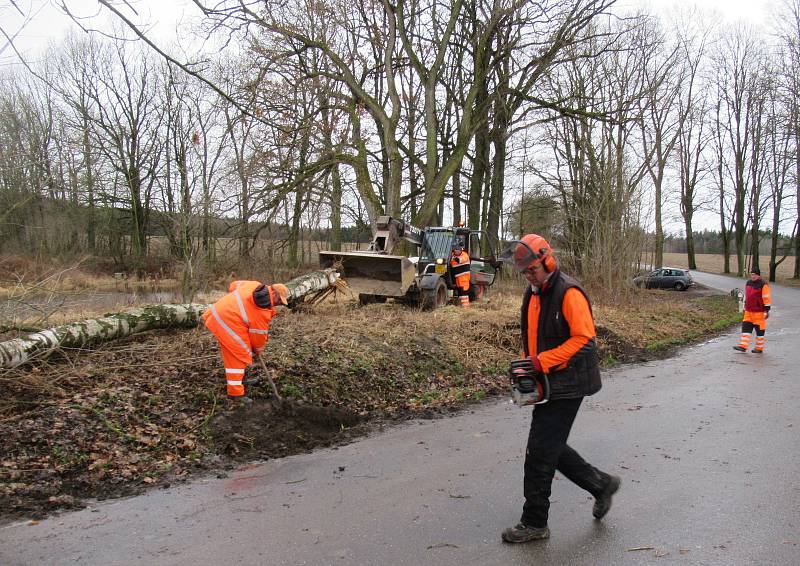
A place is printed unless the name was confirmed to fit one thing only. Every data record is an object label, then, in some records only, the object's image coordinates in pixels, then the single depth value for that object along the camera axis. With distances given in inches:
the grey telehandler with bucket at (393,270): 544.7
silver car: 1337.4
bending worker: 261.9
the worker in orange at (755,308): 481.9
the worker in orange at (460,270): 600.7
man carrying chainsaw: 150.7
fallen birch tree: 268.5
